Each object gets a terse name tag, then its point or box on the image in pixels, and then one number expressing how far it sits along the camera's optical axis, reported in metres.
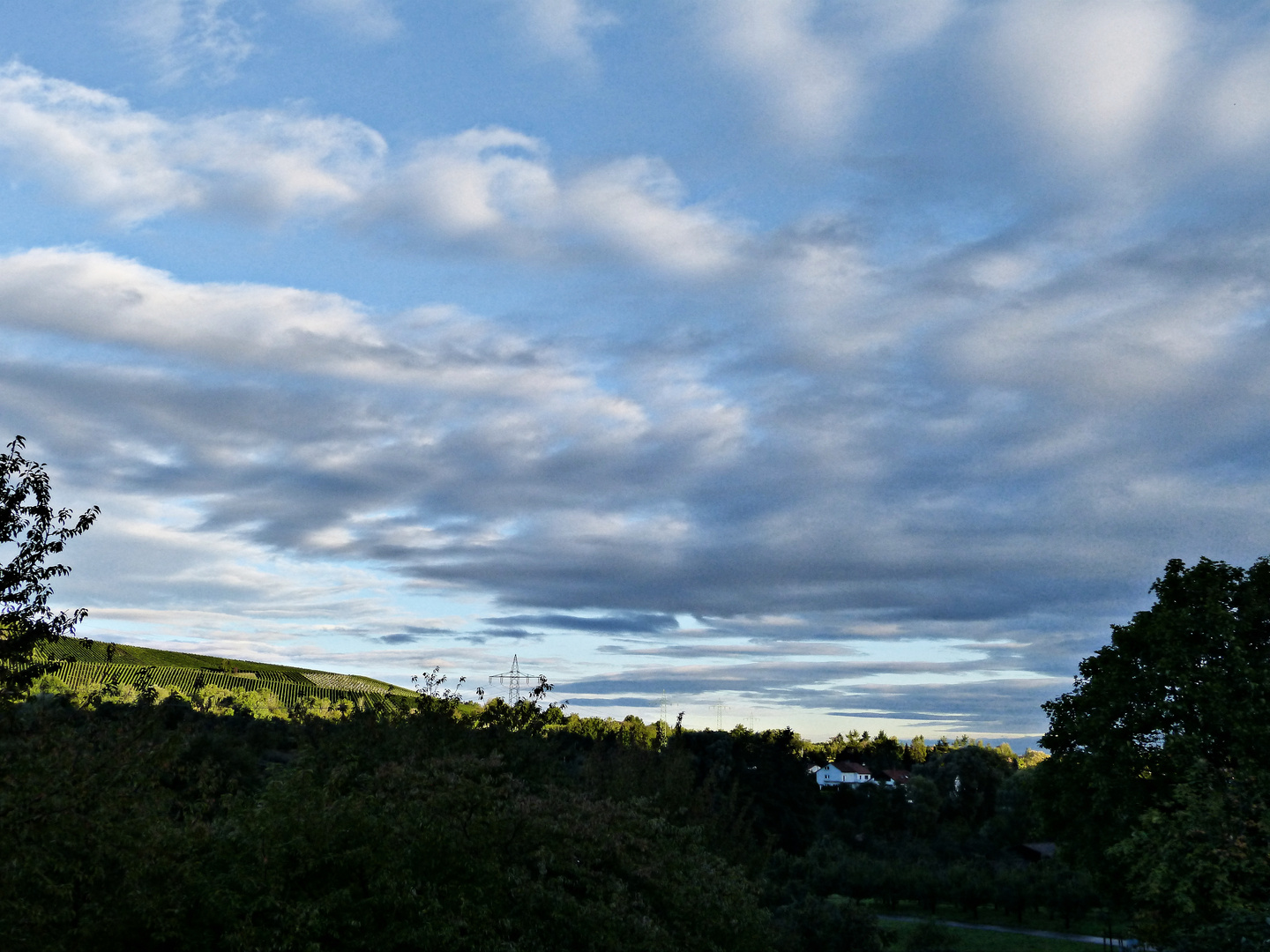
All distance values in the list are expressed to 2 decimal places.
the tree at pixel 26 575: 16.38
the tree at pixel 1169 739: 29.09
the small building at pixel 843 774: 175.62
